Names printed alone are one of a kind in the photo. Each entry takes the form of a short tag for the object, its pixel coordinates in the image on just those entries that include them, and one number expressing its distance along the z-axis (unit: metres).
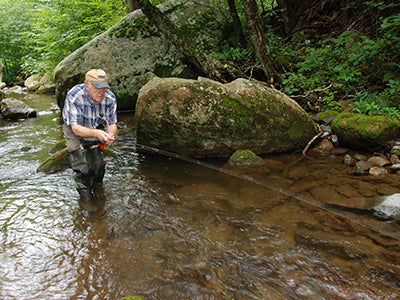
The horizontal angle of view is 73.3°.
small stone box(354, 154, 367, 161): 5.25
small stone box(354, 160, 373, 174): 4.86
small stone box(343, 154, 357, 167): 5.18
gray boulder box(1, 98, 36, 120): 9.94
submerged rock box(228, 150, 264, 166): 5.31
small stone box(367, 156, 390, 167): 4.91
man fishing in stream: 3.40
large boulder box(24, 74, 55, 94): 18.56
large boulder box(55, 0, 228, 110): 8.78
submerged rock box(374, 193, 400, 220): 3.48
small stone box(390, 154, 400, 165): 4.85
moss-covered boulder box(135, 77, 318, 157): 5.39
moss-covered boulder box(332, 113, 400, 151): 5.24
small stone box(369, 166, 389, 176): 4.71
